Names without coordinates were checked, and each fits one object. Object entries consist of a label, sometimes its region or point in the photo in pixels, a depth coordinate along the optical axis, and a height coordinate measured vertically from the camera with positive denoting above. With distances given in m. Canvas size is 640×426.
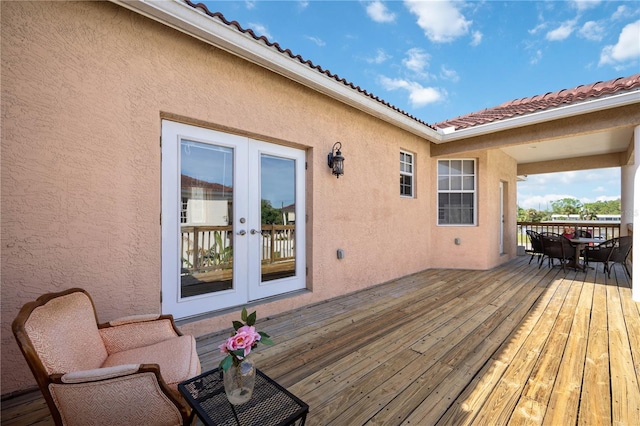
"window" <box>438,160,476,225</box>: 6.72 +0.55
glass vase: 1.33 -0.86
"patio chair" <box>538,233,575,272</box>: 6.28 -0.85
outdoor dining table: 6.31 -0.82
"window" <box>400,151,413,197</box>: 6.00 +0.90
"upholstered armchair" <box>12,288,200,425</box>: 1.38 -0.91
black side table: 1.25 -0.98
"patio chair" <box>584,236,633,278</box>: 5.69 -0.85
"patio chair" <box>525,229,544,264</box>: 7.15 -0.79
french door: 2.95 -0.08
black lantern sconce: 4.23 +0.83
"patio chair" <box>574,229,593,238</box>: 7.46 -0.61
